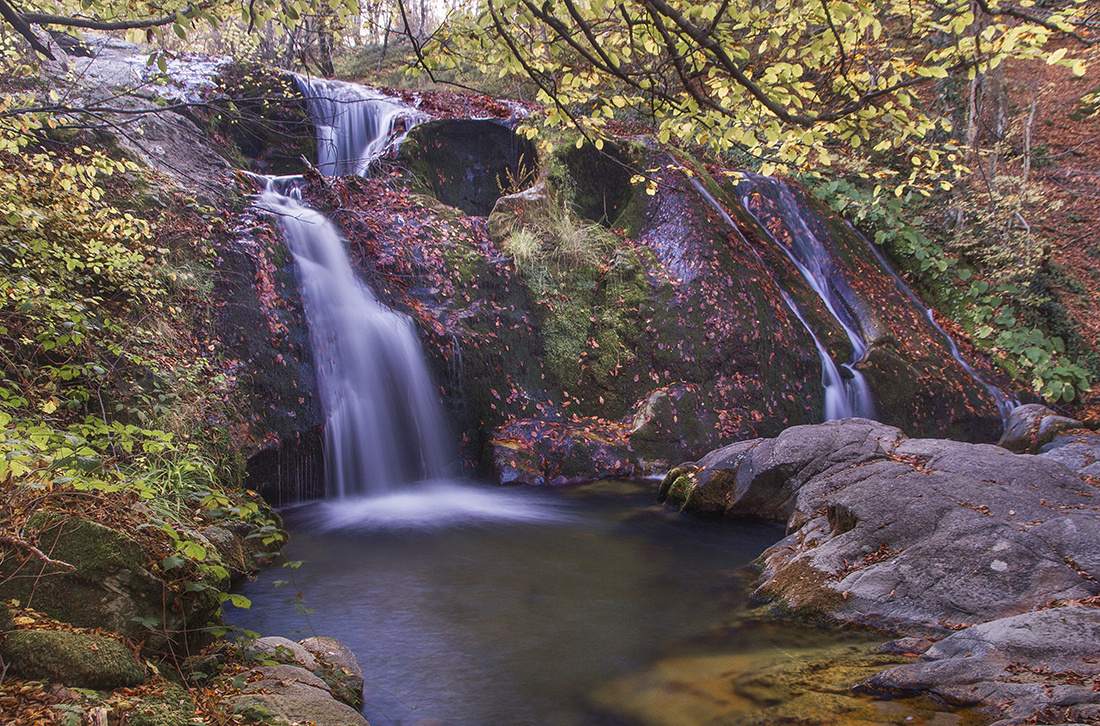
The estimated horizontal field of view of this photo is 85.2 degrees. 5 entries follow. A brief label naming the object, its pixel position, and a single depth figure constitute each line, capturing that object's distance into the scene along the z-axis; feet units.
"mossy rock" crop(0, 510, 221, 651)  7.27
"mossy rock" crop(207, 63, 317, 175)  31.81
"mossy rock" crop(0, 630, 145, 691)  6.19
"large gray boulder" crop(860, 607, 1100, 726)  8.86
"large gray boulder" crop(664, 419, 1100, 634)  12.78
